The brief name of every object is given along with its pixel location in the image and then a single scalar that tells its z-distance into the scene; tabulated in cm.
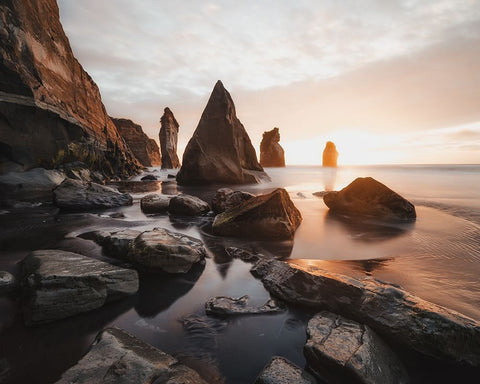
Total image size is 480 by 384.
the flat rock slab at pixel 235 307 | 260
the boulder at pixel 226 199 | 756
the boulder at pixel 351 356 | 166
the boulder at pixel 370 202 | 726
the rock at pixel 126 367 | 154
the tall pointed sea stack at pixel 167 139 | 6378
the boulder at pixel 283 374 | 170
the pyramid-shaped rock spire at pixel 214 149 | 1834
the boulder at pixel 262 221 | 532
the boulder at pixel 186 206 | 755
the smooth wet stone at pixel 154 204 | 799
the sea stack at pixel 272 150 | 8731
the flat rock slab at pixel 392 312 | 190
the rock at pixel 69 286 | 229
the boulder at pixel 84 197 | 779
